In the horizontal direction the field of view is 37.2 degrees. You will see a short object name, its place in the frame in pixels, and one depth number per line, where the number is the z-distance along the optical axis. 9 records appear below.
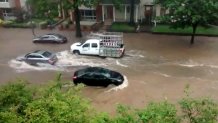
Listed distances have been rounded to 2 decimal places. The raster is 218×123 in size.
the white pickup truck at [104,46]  29.18
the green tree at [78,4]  33.44
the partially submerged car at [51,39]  34.06
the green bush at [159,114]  11.83
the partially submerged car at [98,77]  23.80
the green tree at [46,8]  35.28
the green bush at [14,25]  40.74
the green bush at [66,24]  39.12
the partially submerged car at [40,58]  28.47
